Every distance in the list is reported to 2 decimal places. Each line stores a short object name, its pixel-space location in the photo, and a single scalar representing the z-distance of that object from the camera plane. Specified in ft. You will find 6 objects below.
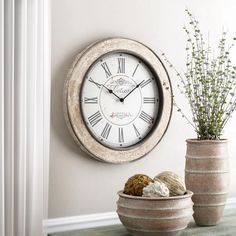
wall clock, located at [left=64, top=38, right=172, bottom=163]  7.88
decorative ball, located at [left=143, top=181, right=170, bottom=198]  7.04
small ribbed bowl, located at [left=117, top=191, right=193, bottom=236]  6.98
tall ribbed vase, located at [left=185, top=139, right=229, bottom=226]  7.79
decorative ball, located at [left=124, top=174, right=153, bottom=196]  7.18
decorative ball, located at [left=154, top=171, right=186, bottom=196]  7.30
